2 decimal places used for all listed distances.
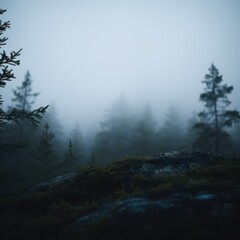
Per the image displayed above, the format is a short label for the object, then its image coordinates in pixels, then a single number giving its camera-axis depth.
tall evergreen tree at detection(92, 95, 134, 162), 44.31
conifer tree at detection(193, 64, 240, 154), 28.59
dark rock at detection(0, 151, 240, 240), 6.51
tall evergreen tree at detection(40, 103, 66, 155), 49.08
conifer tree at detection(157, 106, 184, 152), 47.40
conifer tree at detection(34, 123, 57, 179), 24.48
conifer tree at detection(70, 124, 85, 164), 42.29
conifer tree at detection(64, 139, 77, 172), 24.96
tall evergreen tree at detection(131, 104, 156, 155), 40.91
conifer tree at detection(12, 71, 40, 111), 37.44
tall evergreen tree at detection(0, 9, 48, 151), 10.98
